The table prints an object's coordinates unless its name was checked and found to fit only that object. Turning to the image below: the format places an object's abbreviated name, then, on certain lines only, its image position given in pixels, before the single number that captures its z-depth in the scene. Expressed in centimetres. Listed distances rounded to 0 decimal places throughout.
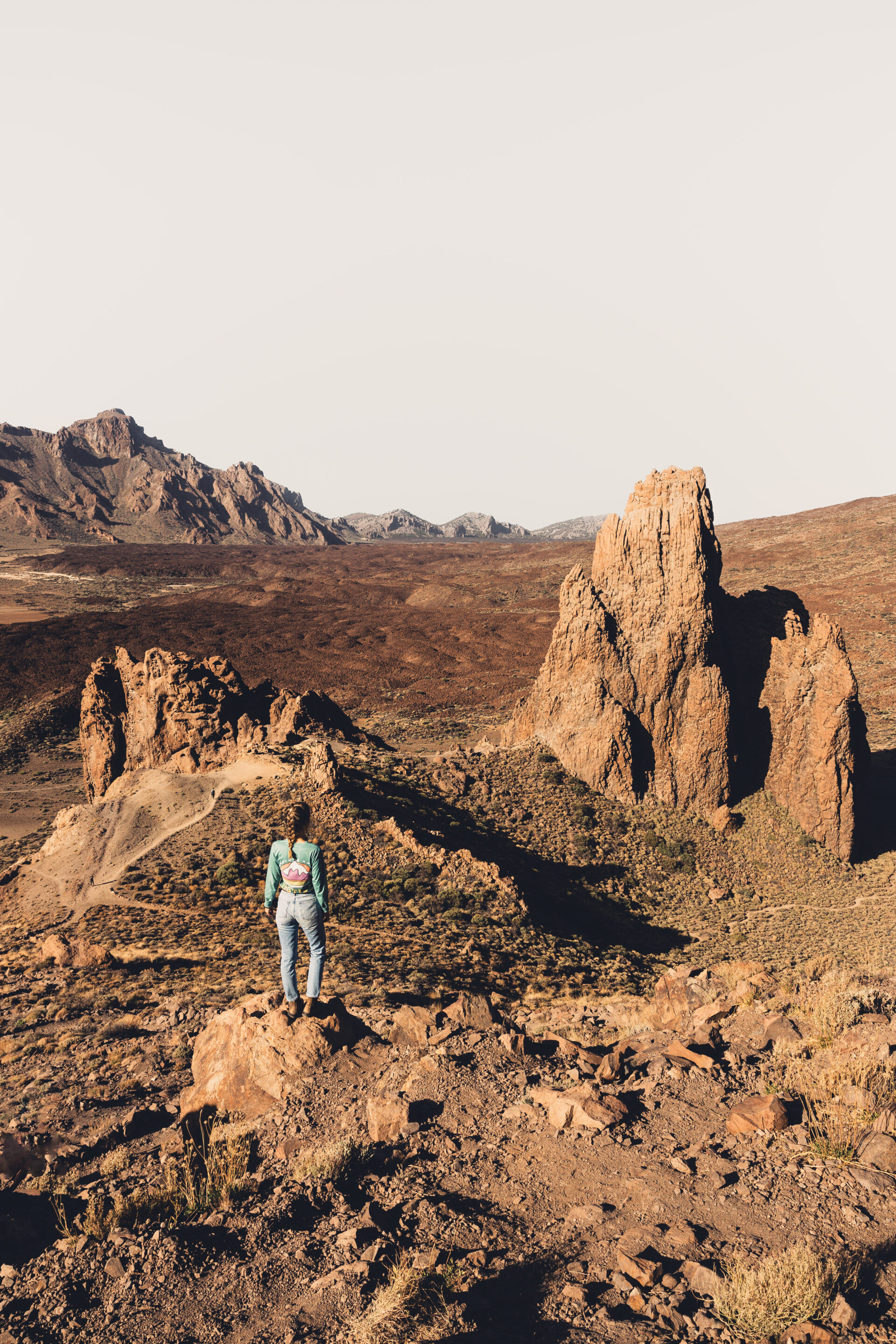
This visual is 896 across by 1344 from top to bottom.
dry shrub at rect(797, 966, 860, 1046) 1034
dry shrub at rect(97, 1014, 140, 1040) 1312
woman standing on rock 1006
